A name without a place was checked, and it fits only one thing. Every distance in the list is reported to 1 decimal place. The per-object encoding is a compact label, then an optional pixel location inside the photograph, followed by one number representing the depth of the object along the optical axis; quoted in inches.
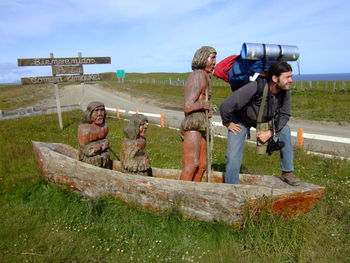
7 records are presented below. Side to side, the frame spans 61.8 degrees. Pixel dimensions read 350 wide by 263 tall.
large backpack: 151.6
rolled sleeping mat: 142.8
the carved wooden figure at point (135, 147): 184.9
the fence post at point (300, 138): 348.2
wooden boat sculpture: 140.2
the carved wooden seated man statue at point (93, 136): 199.9
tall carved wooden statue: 170.1
